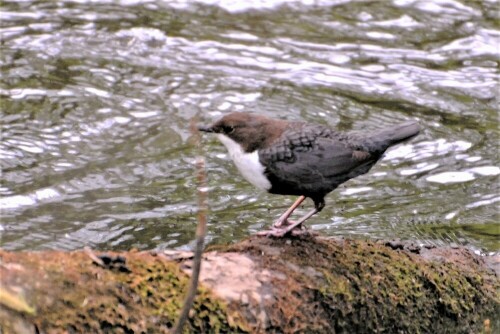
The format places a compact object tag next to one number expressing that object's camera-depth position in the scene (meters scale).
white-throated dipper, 7.08
